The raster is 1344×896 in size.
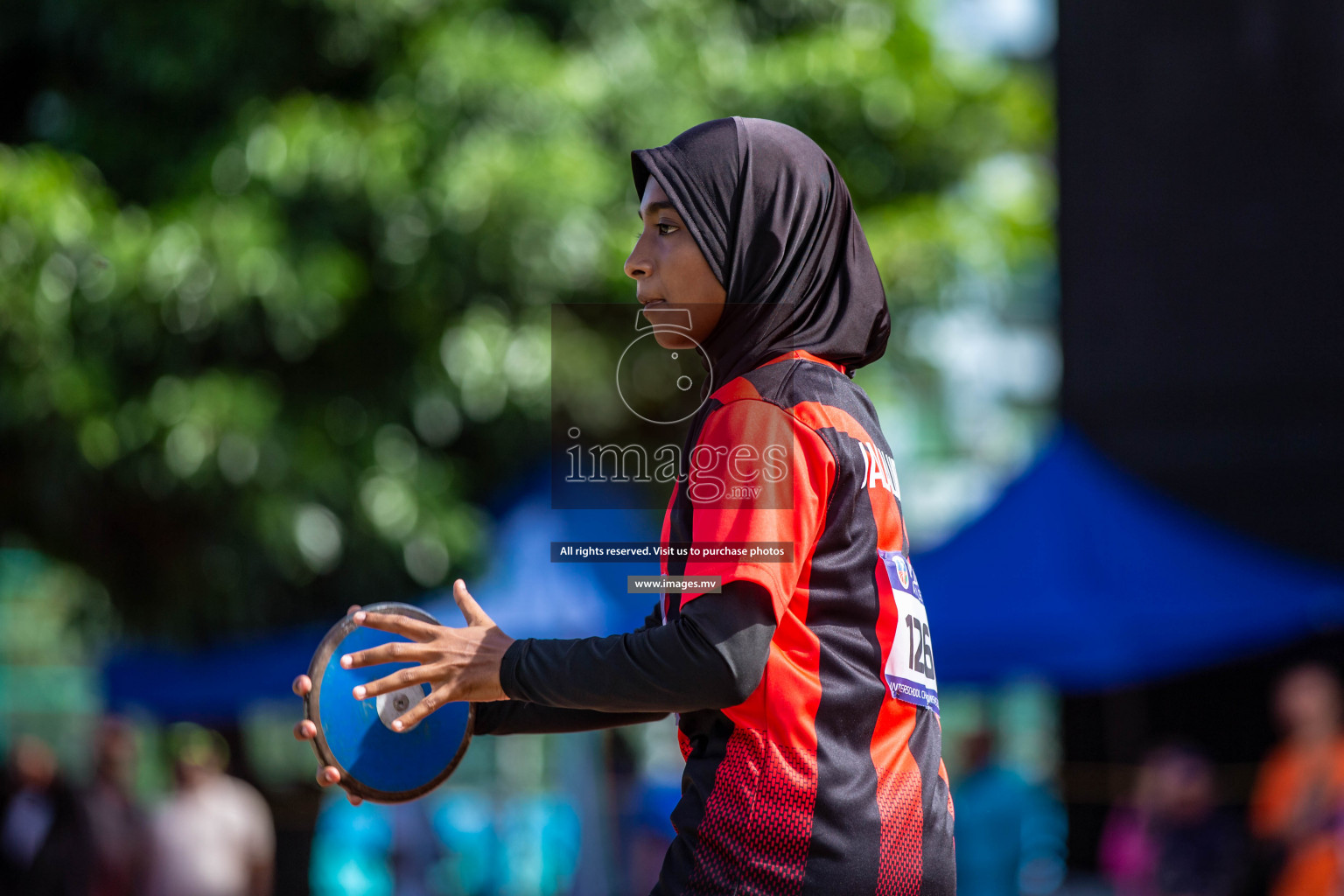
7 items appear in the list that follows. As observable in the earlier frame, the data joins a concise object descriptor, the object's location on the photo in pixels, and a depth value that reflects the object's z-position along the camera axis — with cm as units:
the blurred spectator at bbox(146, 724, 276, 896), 1831
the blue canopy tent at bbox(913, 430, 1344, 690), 1549
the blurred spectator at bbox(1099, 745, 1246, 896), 1481
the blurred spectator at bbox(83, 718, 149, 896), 1853
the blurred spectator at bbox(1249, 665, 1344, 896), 1170
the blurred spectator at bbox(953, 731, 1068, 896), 1606
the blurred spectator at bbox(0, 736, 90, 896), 1722
